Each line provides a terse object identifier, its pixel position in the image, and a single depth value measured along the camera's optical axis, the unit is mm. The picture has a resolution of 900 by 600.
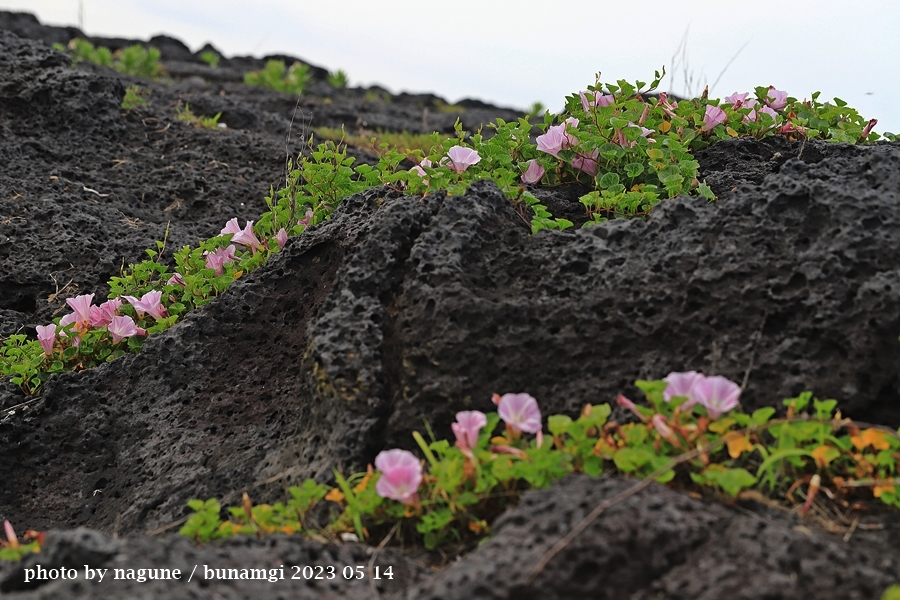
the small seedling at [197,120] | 7223
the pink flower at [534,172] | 4008
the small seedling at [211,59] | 16269
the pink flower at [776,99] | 4516
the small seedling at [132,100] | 6898
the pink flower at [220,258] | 4316
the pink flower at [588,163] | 3921
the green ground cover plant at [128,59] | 12250
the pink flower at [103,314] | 4195
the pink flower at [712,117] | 4207
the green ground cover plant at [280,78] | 13425
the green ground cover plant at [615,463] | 2414
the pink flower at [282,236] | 4234
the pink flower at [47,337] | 4082
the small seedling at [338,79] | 16156
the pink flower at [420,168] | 3891
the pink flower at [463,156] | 3836
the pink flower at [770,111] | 4430
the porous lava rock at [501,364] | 2168
